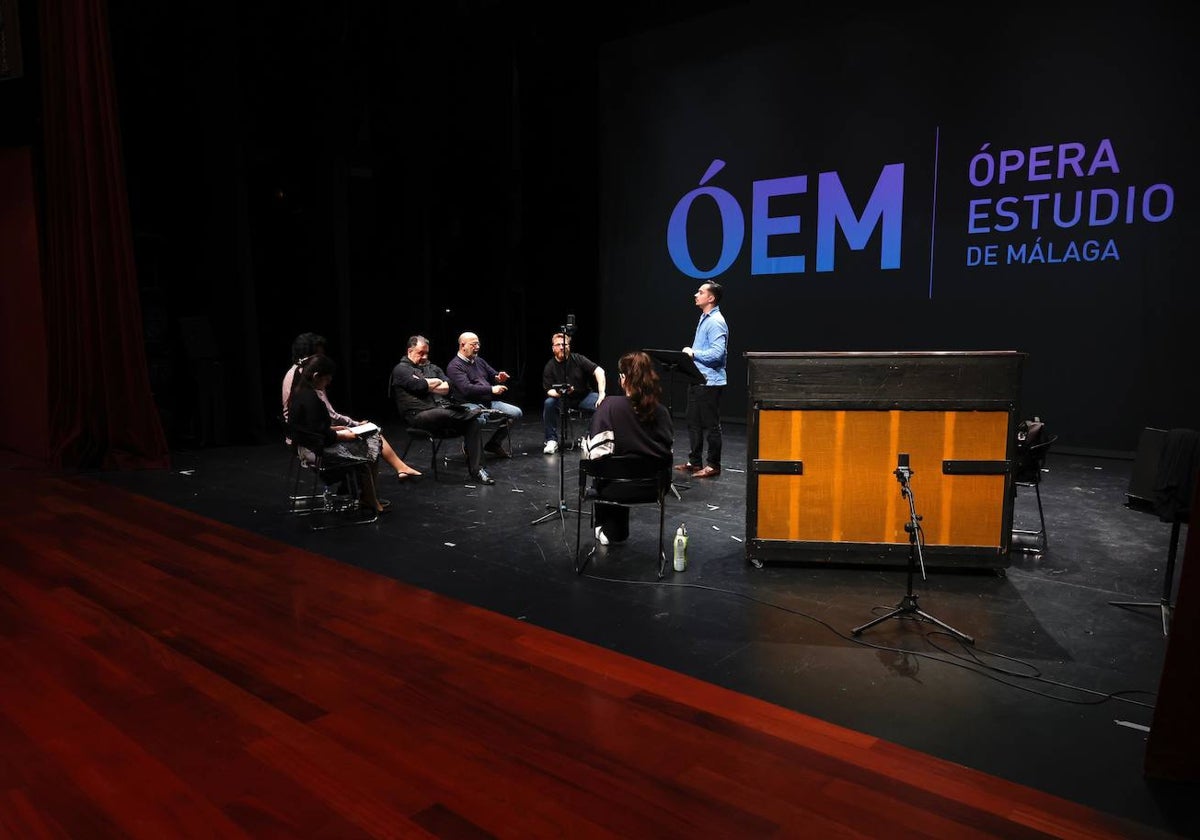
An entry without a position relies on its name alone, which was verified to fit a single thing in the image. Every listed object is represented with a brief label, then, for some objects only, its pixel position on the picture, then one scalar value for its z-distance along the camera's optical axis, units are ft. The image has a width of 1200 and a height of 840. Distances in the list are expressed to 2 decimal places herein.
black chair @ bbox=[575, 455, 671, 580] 14.12
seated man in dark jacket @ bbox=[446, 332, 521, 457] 23.52
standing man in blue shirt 22.29
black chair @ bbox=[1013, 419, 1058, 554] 15.38
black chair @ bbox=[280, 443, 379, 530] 18.17
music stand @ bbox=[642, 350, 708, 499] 19.53
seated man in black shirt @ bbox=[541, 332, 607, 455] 24.67
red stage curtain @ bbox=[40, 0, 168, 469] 23.40
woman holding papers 17.42
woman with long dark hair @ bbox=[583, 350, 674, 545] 14.98
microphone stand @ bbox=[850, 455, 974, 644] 11.30
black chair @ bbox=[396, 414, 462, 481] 22.41
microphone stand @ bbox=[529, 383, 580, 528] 18.13
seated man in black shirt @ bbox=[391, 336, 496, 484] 22.22
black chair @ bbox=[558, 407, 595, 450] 26.89
